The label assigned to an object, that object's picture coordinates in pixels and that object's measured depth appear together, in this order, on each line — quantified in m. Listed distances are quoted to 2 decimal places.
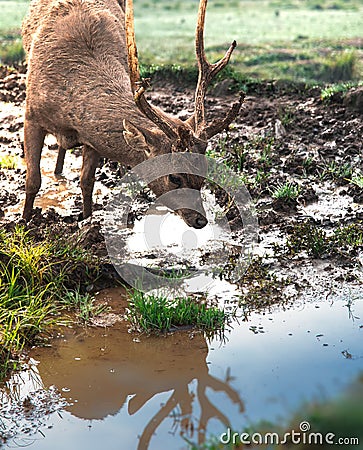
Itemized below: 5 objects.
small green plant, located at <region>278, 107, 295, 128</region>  9.23
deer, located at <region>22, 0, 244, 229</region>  5.61
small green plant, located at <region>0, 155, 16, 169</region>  8.26
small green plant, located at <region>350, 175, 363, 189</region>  7.41
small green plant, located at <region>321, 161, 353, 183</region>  7.72
